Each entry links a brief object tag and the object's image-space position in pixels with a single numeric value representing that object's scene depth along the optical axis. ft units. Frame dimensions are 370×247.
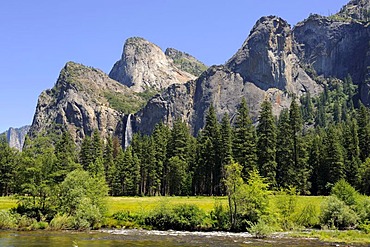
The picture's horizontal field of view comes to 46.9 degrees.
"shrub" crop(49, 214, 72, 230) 151.02
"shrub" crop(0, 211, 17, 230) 153.07
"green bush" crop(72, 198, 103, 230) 151.94
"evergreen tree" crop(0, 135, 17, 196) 319.27
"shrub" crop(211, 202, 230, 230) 152.25
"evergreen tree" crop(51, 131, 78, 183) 178.00
